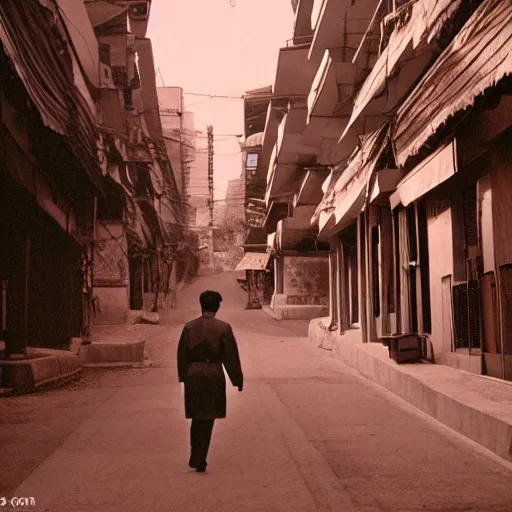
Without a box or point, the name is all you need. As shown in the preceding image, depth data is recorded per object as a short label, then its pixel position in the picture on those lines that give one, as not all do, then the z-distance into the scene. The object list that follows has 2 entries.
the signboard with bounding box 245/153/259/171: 47.22
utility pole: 64.31
